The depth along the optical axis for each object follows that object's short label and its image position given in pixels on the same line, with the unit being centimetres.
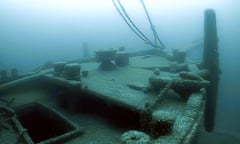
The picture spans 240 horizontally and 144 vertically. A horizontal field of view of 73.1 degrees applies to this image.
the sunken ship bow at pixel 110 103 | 185
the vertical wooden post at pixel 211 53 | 418
